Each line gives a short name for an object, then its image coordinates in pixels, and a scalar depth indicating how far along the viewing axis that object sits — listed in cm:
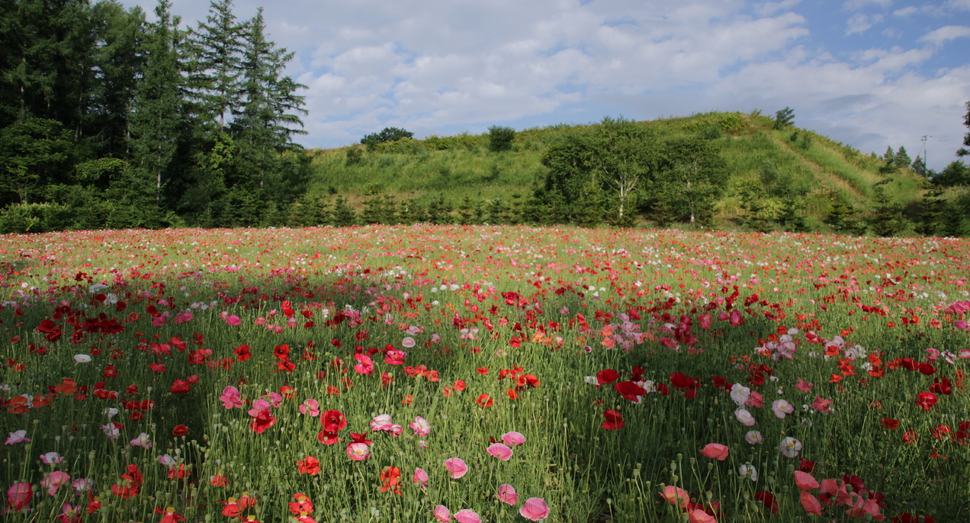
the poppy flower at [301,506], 121
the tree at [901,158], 3359
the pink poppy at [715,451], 134
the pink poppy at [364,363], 191
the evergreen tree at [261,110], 2758
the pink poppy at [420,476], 135
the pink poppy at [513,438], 148
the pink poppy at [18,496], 117
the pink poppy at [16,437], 142
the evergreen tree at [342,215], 2156
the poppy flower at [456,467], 135
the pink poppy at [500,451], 142
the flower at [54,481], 124
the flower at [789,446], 149
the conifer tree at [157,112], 2267
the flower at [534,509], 121
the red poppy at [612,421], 149
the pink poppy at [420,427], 168
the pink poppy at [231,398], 167
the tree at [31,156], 2080
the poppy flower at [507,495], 130
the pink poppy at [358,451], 143
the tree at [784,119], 3181
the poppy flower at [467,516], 122
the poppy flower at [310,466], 141
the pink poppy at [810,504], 112
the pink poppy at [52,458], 134
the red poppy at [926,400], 179
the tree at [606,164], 2038
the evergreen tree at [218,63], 2723
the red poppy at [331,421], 145
